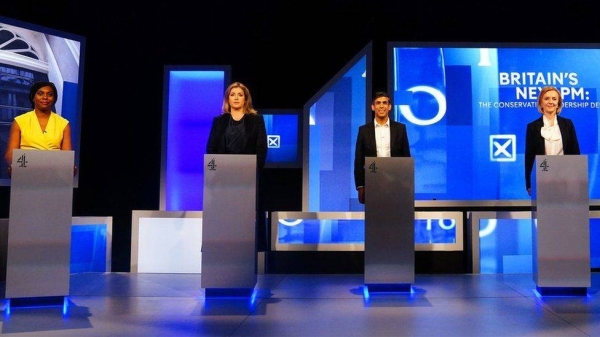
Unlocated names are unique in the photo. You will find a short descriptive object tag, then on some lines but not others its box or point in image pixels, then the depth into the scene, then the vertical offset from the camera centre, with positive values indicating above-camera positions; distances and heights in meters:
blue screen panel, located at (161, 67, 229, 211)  5.32 +0.72
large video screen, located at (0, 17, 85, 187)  4.81 +1.19
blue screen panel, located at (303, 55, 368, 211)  5.31 +0.60
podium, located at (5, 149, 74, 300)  3.18 -0.16
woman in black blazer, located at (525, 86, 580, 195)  3.91 +0.50
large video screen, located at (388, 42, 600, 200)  5.21 +0.93
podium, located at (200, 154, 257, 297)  3.46 -0.14
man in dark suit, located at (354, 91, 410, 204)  4.02 +0.44
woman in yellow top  3.38 +0.44
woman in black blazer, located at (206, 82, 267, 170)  3.70 +0.48
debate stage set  3.55 +0.04
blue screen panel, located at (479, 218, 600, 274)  4.94 -0.40
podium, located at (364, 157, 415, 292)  3.71 -0.13
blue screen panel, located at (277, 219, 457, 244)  4.99 -0.28
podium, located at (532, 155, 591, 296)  3.55 -0.14
